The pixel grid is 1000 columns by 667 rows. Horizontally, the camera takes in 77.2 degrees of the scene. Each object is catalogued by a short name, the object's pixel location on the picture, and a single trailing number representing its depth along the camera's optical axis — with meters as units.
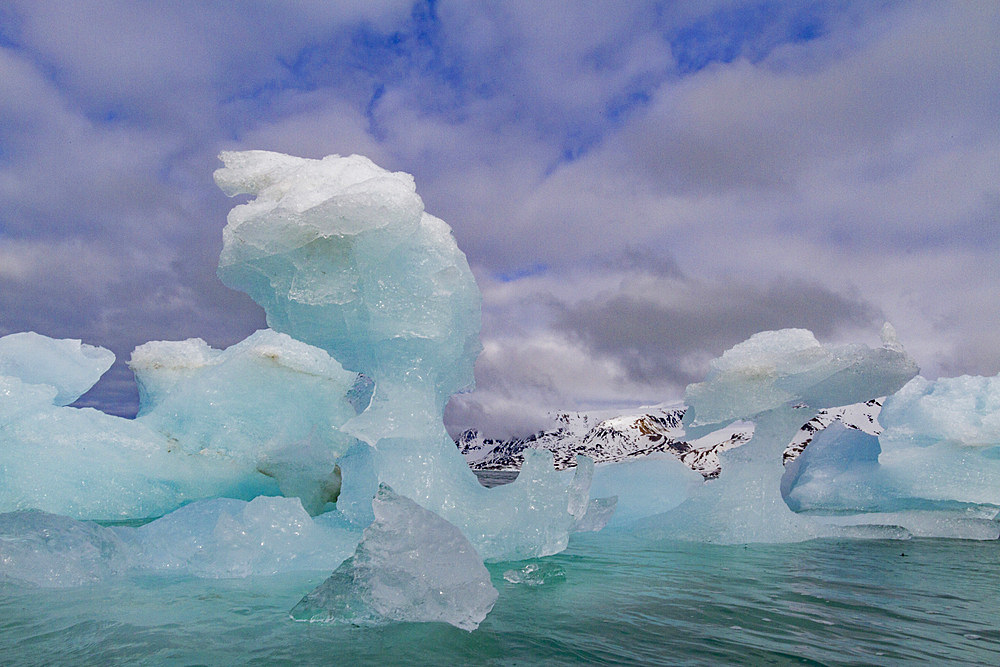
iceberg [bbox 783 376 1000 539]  10.45
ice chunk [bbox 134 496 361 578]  5.44
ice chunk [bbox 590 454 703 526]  11.71
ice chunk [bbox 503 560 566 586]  5.03
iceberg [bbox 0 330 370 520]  8.81
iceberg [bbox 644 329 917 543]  8.08
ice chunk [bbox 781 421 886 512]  11.41
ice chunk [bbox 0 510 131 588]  4.85
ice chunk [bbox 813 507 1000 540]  9.60
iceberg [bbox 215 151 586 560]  5.65
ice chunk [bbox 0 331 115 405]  9.98
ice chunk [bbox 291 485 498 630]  3.61
